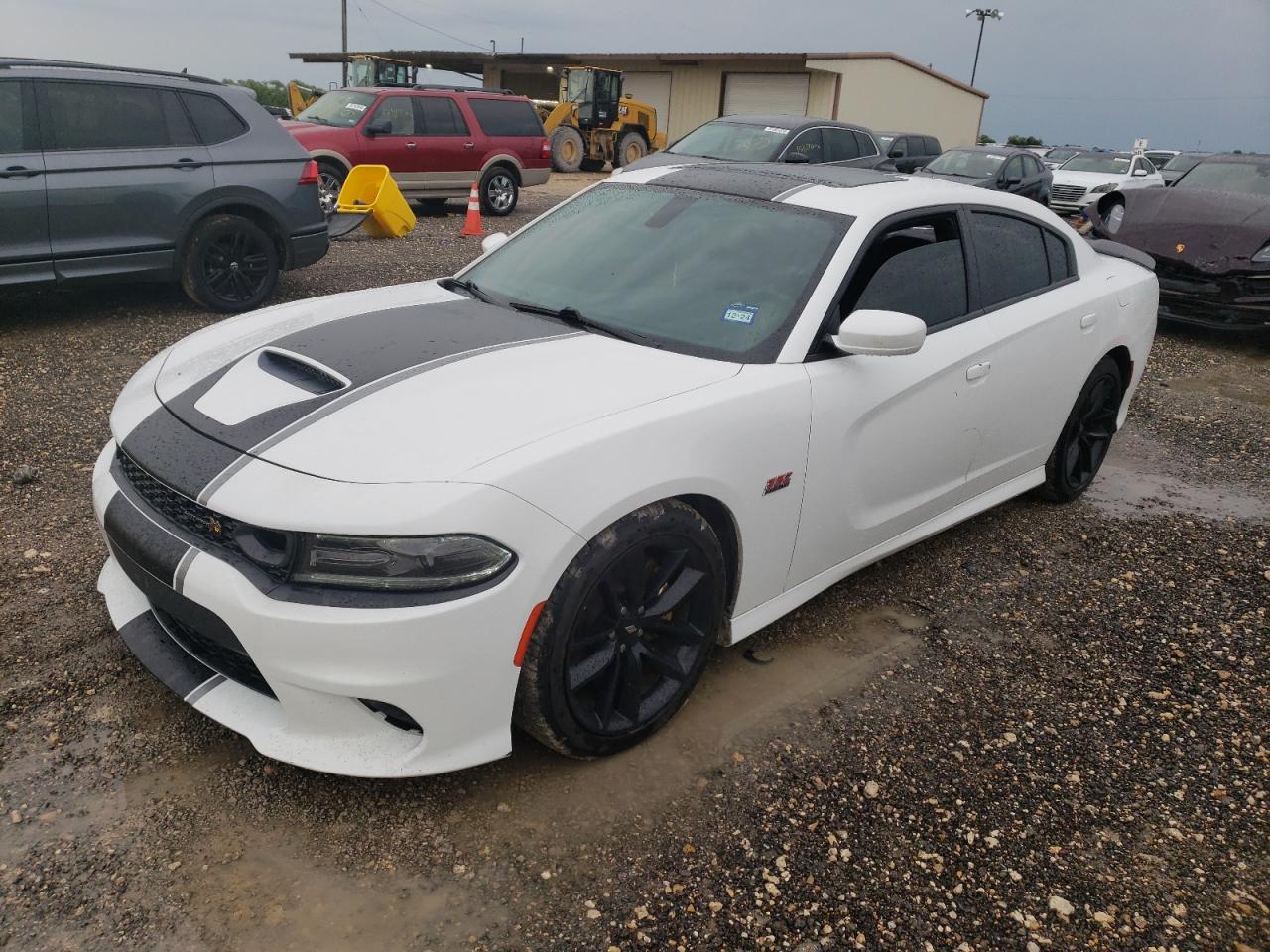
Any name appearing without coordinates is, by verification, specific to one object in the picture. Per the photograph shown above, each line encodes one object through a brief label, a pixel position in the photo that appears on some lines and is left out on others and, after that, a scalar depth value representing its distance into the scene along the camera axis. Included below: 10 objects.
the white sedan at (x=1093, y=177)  19.02
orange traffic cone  11.69
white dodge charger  2.22
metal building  30.33
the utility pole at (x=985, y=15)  57.81
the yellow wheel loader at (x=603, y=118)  23.95
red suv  12.16
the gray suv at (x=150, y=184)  6.19
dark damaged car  8.42
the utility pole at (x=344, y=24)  42.59
